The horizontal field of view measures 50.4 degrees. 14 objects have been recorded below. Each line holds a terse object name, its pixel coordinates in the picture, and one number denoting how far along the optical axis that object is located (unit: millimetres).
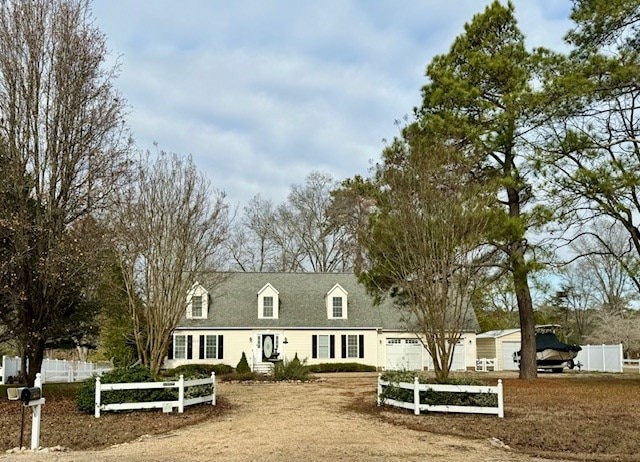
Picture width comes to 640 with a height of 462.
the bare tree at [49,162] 16938
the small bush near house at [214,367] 33166
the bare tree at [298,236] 49844
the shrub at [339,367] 34406
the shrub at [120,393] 14656
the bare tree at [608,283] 52281
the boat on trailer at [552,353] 36094
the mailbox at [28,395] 10336
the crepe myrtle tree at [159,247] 17703
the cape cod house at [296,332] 36281
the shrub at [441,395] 14148
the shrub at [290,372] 25766
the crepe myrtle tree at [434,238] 16344
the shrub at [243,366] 32500
